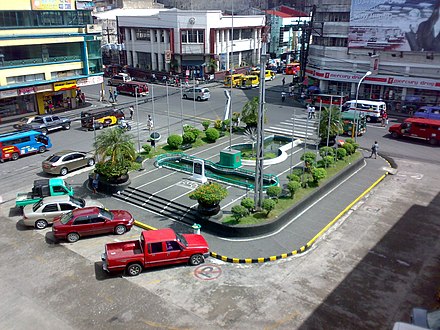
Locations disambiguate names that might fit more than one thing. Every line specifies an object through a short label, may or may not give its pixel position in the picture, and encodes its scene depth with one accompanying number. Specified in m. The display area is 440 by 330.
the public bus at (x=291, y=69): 72.36
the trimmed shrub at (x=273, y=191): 21.39
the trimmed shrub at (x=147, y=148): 30.22
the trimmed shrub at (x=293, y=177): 23.27
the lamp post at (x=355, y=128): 35.75
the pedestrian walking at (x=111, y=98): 50.56
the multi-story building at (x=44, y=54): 39.72
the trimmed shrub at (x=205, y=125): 35.56
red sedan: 19.64
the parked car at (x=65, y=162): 28.12
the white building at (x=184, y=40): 63.53
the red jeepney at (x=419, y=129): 35.36
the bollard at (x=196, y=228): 19.44
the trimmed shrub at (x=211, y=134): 33.38
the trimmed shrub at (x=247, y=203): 20.33
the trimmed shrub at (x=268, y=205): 20.11
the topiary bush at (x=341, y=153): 28.33
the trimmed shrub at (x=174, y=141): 31.45
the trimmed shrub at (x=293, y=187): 22.23
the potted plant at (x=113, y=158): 24.36
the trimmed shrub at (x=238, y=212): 19.88
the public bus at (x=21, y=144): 31.00
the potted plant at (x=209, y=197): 20.06
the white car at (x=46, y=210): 20.98
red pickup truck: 16.86
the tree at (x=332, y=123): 30.45
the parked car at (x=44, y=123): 37.66
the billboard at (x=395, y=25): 44.06
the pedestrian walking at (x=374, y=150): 31.48
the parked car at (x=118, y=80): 61.79
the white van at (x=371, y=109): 42.44
